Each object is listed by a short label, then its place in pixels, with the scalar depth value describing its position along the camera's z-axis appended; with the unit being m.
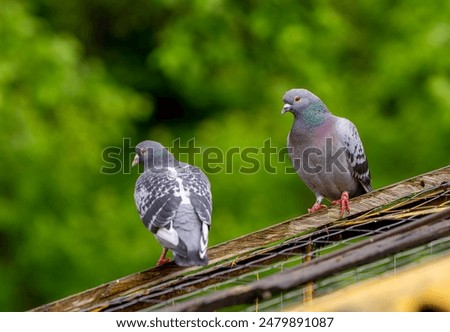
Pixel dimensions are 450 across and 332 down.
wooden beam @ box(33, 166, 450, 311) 8.76
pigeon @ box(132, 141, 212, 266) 9.68
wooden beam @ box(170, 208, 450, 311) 6.17
